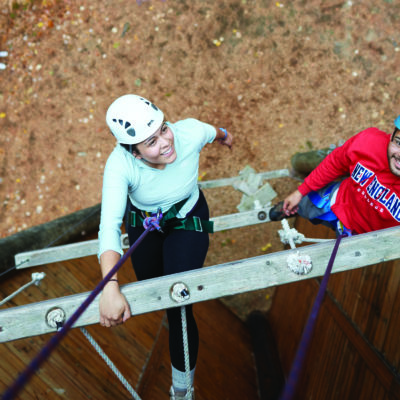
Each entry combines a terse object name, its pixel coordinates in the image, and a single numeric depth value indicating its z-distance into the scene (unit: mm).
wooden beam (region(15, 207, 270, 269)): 2605
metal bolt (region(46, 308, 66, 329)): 1218
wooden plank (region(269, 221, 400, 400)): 2074
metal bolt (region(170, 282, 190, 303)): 1256
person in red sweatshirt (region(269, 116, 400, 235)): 1875
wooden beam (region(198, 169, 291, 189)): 3420
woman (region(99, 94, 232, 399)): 1705
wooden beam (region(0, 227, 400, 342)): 1248
